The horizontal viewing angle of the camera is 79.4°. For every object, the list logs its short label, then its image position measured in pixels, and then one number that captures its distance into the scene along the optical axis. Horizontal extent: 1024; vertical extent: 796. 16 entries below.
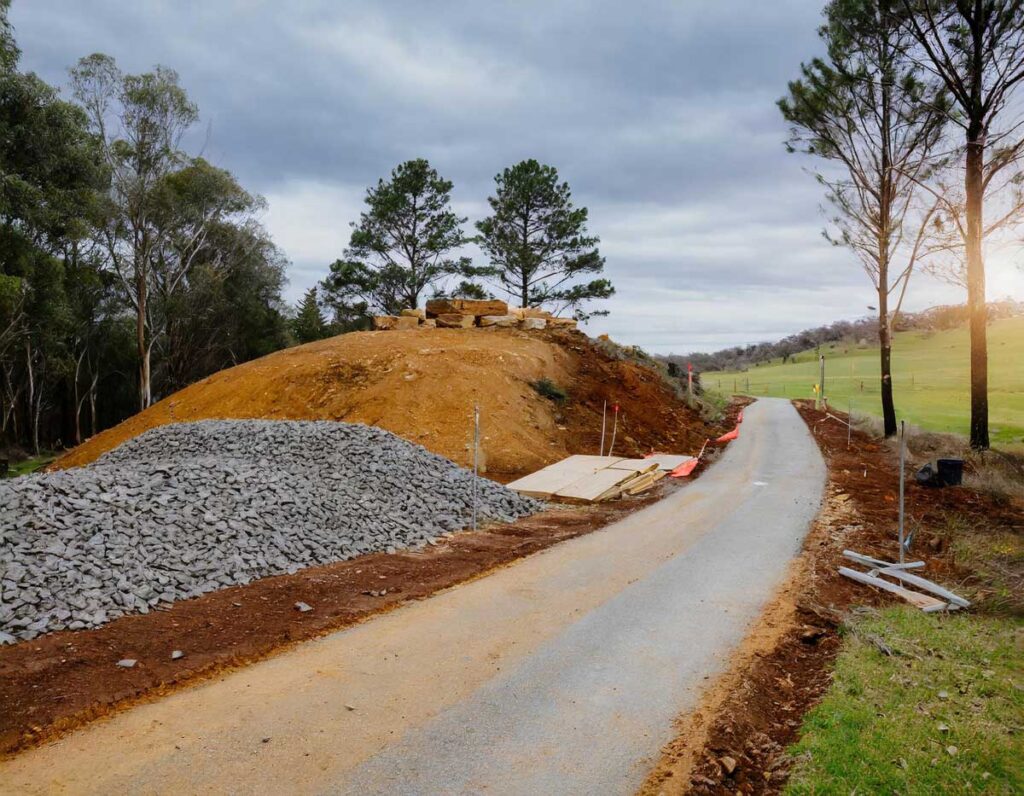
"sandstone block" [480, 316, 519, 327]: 28.14
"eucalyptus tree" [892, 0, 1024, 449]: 16.56
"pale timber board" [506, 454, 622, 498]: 14.70
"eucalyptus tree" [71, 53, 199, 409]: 31.77
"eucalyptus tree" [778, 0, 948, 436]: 20.89
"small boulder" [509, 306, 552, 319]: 29.00
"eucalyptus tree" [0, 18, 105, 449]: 23.23
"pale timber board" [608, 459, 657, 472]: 15.71
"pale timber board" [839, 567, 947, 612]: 7.34
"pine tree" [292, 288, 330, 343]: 44.12
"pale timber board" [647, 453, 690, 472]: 17.64
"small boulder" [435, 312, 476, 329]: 28.03
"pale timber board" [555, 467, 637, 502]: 14.19
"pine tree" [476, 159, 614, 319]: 35.59
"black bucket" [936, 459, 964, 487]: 14.58
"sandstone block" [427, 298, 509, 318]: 28.48
